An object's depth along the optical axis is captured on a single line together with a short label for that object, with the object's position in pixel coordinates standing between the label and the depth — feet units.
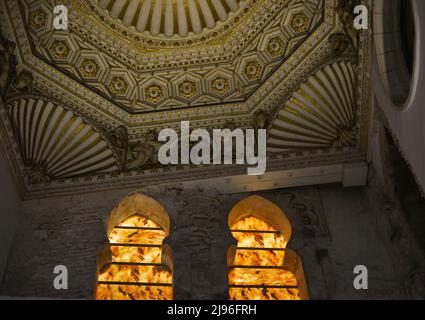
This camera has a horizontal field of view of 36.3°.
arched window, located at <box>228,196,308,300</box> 27.07
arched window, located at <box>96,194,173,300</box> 27.20
